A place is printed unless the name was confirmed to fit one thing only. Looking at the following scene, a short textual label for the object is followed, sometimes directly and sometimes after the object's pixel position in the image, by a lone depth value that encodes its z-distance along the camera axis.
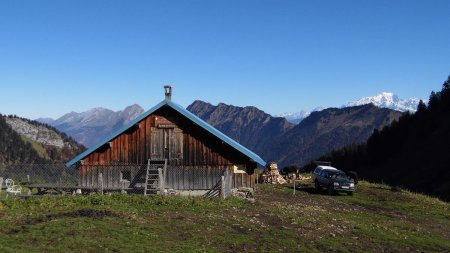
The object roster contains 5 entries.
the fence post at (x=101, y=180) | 30.77
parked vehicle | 42.38
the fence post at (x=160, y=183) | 31.29
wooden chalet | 33.25
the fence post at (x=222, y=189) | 29.98
